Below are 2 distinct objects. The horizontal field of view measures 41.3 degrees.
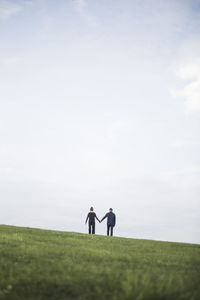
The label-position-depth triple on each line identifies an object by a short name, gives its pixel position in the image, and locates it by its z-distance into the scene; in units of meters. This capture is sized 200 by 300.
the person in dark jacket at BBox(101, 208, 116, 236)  27.08
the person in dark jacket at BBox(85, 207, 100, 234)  27.83
